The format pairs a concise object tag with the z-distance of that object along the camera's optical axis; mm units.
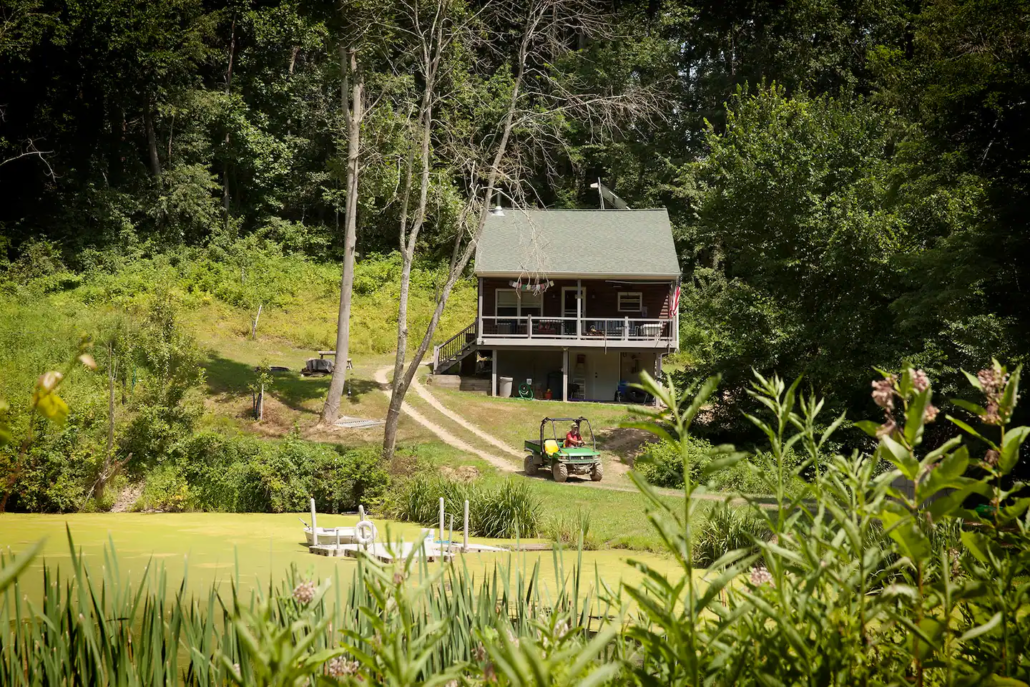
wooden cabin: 30766
